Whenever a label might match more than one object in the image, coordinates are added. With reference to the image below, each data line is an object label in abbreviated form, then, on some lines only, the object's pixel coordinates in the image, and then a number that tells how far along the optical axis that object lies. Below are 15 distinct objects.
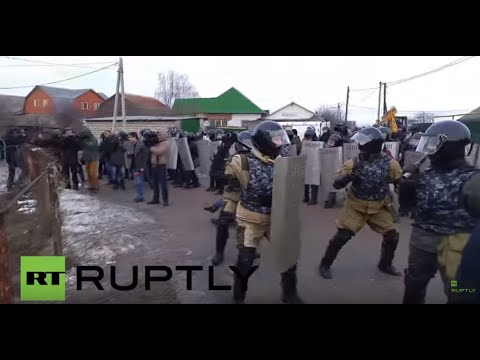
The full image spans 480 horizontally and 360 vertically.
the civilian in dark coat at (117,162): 8.82
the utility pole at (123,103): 15.06
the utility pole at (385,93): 26.79
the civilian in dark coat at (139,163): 7.60
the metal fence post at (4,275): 2.46
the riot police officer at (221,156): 7.88
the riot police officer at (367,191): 3.41
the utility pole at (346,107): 35.66
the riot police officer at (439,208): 2.32
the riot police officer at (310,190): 7.19
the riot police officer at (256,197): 2.87
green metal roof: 31.09
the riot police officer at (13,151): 7.29
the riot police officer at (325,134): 8.09
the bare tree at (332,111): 43.17
